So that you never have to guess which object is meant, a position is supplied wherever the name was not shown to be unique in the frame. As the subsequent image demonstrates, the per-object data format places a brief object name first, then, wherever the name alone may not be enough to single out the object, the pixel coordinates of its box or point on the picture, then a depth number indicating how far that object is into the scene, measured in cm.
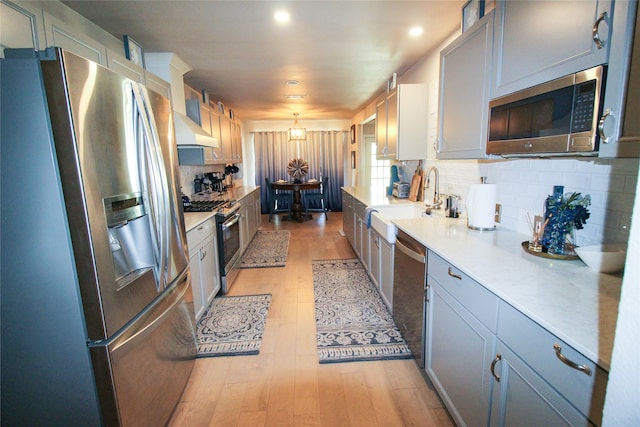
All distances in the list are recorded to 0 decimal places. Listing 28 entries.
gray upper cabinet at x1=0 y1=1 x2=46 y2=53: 122
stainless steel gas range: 298
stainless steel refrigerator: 100
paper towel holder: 191
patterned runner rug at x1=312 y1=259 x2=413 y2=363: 211
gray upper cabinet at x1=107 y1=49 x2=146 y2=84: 195
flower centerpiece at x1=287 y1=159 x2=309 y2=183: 730
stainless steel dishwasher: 176
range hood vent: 283
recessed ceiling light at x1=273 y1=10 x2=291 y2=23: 207
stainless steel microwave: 96
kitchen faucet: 273
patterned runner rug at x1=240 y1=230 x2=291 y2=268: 400
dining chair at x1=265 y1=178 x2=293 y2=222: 681
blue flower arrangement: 131
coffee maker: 480
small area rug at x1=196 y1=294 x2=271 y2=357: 218
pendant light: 609
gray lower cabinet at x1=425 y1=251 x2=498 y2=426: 114
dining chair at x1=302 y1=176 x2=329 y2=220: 708
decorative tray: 131
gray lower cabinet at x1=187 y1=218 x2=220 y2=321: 233
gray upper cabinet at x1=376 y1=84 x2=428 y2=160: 299
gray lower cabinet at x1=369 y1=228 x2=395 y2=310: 242
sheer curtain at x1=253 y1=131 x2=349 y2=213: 759
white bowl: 112
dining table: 649
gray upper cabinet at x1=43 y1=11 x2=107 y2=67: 147
